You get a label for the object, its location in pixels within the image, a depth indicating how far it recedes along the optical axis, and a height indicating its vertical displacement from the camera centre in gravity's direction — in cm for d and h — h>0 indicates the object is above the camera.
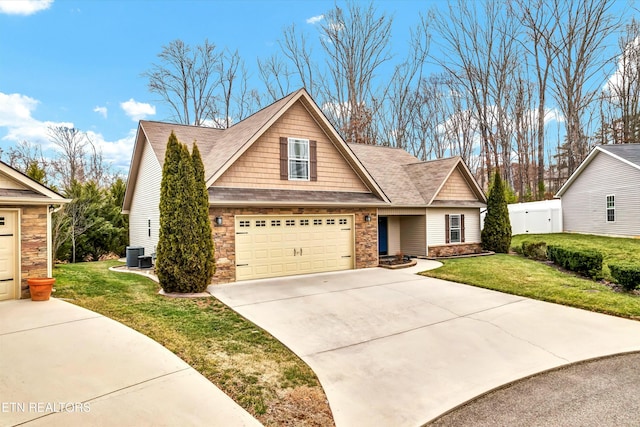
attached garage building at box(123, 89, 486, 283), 1107 +94
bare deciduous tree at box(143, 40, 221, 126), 2872 +1177
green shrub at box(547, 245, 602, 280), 1139 -151
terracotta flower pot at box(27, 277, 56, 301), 805 -147
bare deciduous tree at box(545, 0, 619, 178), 2744 +1304
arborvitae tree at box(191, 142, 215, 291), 945 -24
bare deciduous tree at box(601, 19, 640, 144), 2947 +1120
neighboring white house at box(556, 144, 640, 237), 1847 +133
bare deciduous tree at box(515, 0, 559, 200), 2888 +1494
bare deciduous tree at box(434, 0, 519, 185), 3128 +1451
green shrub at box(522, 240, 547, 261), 1573 -151
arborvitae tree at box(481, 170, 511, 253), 1777 -21
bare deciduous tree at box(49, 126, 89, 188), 2719 +570
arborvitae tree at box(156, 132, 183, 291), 924 +7
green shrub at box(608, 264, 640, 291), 931 -157
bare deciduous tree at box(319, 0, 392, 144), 2984 +1393
